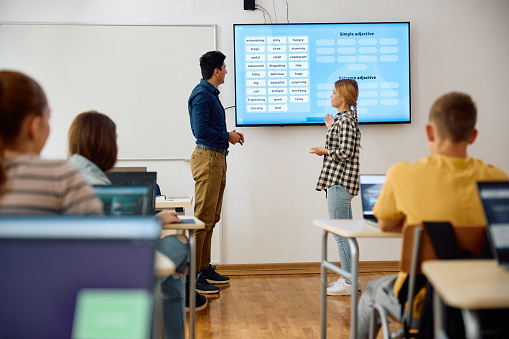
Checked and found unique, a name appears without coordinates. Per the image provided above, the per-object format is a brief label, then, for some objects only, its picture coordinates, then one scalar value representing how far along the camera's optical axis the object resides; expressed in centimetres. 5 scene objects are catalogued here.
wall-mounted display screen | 446
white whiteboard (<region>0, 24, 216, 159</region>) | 440
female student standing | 360
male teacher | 376
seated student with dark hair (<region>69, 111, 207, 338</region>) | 188
